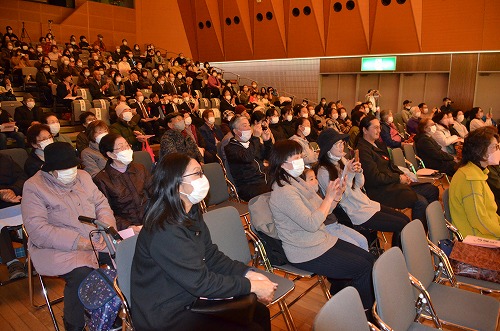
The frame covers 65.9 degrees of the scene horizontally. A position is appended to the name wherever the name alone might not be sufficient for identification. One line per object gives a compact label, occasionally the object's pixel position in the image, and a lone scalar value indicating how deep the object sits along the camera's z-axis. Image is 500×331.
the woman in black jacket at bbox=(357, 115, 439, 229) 4.02
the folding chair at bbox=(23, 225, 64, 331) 3.01
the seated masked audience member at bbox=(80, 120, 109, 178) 4.27
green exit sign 14.36
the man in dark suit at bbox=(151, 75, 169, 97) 11.55
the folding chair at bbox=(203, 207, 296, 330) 2.51
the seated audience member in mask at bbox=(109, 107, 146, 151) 6.57
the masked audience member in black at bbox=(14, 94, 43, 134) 7.68
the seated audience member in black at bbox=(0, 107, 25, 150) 6.36
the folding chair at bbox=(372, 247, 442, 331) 1.83
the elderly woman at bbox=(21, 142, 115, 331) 2.56
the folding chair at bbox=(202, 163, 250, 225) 4.10
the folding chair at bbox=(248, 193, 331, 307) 2.69
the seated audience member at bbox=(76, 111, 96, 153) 5.28
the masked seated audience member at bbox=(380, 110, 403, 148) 7.08
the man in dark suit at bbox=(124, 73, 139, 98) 11.04
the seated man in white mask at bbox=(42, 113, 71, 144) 5.00
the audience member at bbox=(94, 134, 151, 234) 3.26
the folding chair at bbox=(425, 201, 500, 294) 2.50
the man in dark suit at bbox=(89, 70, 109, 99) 10.12
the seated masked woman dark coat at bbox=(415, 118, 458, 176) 5.66
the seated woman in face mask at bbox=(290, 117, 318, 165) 5.00
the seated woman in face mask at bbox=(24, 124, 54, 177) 3.91
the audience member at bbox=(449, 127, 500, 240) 2.96
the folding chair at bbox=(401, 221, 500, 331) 2.12
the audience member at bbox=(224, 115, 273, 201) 4.50
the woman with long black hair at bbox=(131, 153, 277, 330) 1.84
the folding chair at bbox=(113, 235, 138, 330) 2.06
